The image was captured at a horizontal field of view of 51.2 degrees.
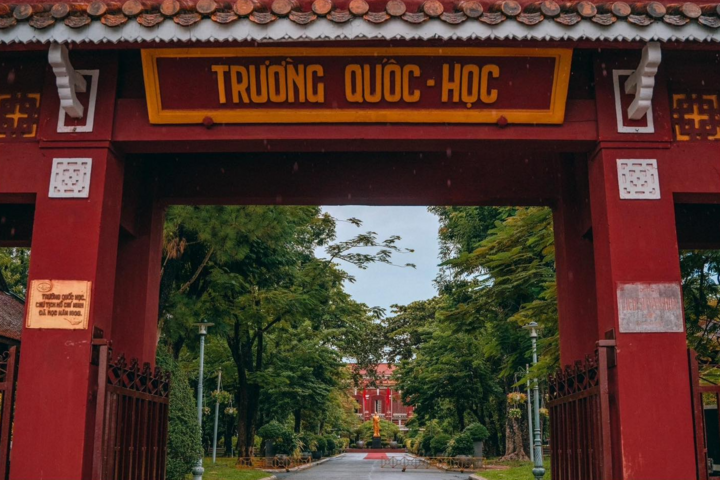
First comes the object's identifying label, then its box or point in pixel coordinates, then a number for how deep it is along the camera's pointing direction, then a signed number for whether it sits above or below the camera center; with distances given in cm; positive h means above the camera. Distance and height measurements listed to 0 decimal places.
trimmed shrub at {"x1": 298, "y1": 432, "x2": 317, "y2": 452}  4356 -228
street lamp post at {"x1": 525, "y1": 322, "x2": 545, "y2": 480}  1955 -96
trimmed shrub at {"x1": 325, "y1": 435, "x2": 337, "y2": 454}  5333 -282
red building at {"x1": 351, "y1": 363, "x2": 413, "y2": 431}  9681 -17
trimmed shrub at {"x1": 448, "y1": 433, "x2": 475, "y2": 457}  3603 -192
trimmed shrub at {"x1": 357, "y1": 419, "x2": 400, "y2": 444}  7736 -278
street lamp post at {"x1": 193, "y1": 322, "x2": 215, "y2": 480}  1862 +23
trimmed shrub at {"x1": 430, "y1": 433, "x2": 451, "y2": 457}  4322 -223
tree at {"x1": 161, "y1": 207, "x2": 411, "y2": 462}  1827 +345
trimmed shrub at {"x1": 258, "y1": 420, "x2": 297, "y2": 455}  3403 -151
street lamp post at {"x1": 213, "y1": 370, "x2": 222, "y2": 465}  3155 +14
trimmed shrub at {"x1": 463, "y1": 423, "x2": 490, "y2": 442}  3625 -128
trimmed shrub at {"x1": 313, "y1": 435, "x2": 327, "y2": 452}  4793 -252
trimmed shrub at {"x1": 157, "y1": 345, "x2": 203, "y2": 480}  1738 -64
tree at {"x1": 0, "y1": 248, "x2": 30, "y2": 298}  3541 +613
